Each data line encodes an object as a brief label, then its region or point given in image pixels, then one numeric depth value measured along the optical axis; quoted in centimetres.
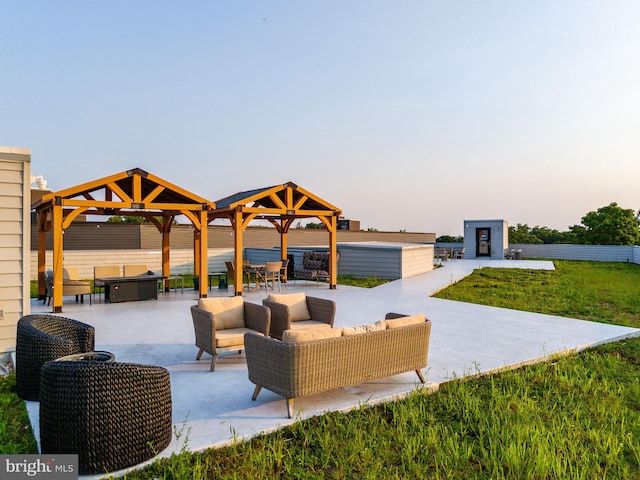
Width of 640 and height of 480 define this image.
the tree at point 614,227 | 3238
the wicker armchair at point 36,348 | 389
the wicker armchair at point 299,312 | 540
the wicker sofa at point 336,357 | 355
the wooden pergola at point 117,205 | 896
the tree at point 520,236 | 3794
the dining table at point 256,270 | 1218
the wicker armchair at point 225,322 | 486
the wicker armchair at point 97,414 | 270
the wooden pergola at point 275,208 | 1145
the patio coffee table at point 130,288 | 979
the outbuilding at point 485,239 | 2538
